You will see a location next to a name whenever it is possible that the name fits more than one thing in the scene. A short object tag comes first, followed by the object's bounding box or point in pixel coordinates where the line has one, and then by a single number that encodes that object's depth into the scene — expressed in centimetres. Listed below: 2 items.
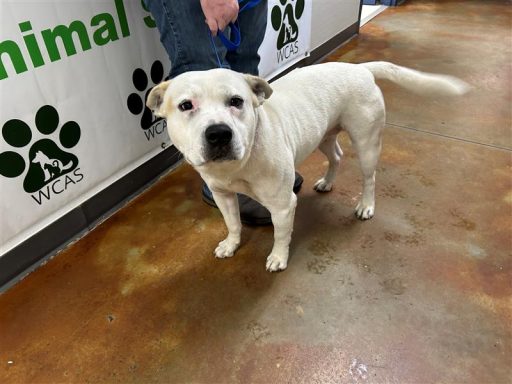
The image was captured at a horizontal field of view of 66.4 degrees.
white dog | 128
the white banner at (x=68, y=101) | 164
